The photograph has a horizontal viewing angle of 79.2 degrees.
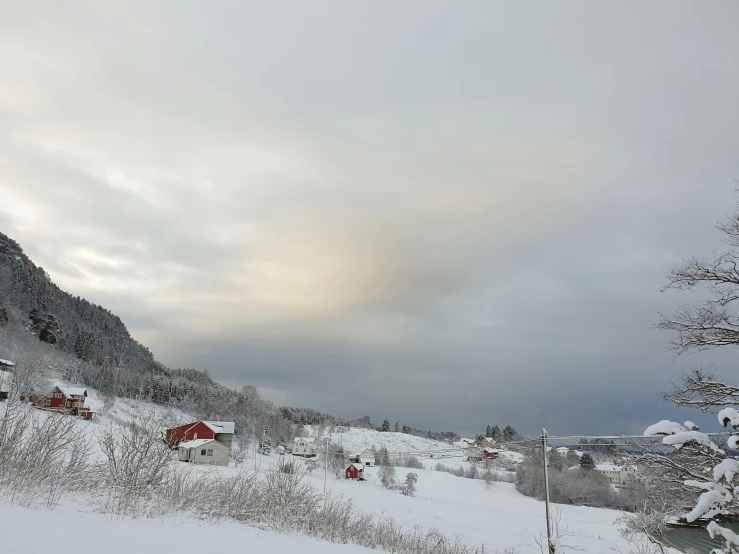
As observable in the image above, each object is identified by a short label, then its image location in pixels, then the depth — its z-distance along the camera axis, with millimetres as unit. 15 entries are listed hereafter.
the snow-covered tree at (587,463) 83075
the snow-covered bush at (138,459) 10758
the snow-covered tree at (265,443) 92131
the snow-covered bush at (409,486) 67088
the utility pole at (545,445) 15874
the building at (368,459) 106375
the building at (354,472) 80750
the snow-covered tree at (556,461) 92500
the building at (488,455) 102788
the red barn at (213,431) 69412
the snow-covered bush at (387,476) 74569
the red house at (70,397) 66312
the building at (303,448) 97275
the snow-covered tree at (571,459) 97312
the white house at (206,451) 62166
